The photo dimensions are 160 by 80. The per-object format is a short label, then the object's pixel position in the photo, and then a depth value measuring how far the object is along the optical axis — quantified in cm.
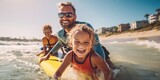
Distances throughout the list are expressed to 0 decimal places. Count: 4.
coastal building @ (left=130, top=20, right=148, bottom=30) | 4197
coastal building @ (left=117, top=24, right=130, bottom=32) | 4133
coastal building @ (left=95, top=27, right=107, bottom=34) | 5046
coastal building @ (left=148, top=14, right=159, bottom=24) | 3970
